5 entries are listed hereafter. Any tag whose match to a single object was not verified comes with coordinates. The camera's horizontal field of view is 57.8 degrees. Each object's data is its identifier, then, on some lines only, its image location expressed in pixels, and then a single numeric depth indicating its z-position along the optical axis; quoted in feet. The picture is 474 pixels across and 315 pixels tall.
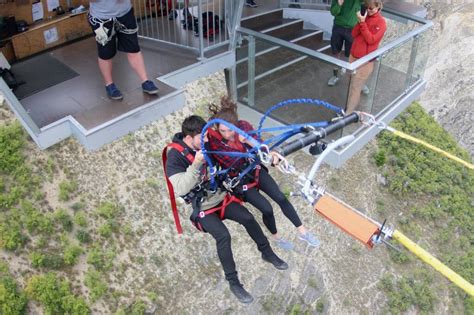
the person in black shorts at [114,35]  18.08
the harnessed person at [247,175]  12.92
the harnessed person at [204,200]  12.61
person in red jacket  20.07
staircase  20.80
